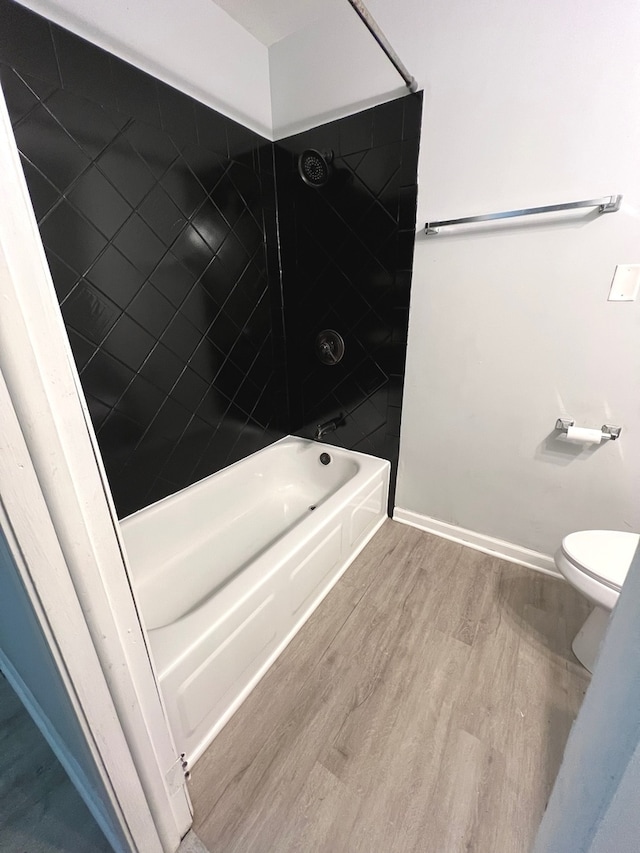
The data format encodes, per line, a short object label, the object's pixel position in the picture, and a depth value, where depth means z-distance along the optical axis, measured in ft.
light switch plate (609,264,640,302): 3.93
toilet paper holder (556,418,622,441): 4.42
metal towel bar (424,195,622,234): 3.77
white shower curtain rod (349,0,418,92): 3.16
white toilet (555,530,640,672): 3.57
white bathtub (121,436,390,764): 3.28
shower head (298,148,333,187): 5.29
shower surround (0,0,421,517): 3.81
